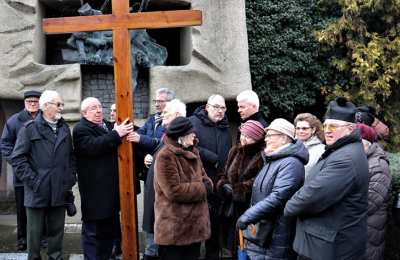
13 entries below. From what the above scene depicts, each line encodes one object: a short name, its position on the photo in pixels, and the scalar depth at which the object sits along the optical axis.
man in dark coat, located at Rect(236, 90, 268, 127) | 4.94
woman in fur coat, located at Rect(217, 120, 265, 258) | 4.33
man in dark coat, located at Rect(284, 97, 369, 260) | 3.23
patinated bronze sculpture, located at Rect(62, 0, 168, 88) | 7.38
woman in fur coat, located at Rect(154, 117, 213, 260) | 3.87
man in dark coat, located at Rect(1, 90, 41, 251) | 5.59
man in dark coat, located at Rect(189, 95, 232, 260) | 5.06
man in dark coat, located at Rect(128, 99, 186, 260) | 4.38
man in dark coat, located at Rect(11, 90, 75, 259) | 4.54
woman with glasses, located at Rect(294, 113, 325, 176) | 4.43
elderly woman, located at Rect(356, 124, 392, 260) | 4.12
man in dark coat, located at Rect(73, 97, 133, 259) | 4.69
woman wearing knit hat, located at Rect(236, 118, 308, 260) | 3.59
